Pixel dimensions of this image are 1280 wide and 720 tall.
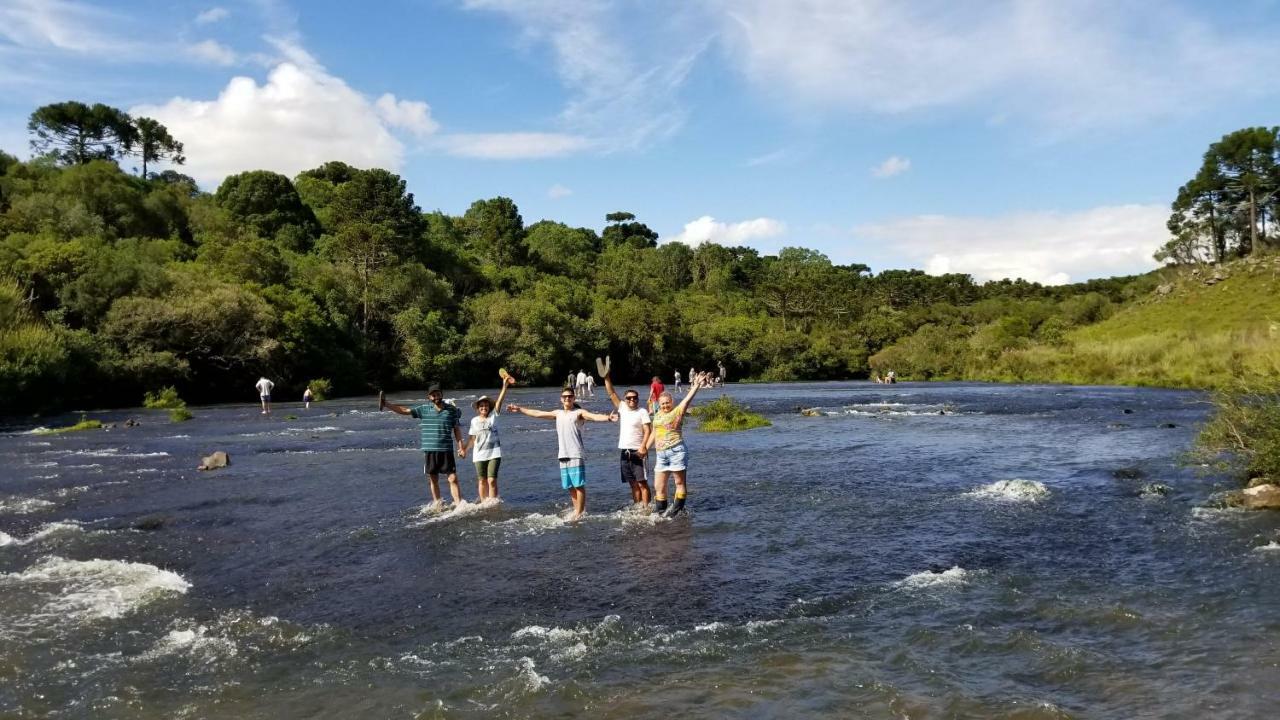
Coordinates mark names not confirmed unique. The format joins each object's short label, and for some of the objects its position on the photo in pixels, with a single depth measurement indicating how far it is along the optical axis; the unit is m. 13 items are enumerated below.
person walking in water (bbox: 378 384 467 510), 15.88
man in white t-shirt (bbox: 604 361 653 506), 15.15
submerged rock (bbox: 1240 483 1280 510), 13.95
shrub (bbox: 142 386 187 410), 49.94
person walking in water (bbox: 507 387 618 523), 14.64
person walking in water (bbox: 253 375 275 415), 45.09
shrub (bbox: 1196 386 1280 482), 14.73
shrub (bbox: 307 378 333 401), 59.00
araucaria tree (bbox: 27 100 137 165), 104.94
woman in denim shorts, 14.70
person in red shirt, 15.76
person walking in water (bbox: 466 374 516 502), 15.63
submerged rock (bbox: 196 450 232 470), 22.84
